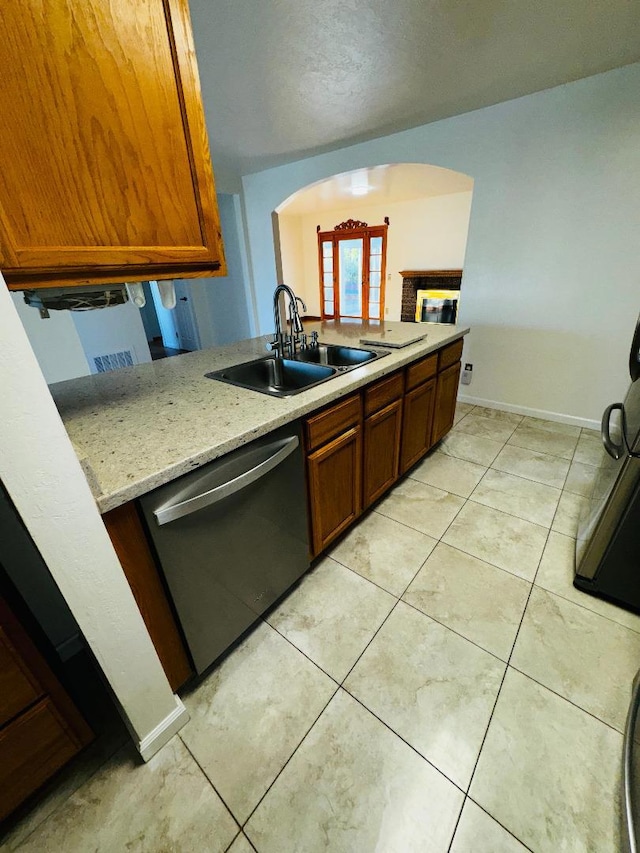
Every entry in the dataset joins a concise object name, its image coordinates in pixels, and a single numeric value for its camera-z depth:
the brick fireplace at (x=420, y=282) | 6.44
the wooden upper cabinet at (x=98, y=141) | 0.66
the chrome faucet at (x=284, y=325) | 1.63
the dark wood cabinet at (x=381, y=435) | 1.59
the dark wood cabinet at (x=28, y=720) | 0.76
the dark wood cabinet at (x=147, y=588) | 0.82
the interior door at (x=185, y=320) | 5.62
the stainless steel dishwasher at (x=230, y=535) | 0.92
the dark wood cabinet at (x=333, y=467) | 1.33
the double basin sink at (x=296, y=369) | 1.57
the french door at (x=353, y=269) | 7.20
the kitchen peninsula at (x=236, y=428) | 0.87
